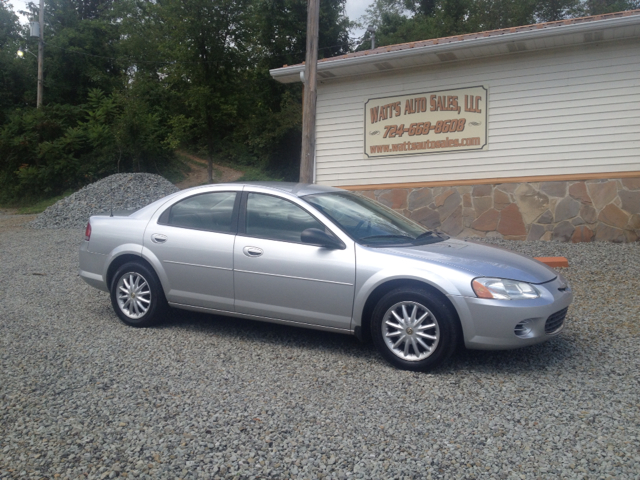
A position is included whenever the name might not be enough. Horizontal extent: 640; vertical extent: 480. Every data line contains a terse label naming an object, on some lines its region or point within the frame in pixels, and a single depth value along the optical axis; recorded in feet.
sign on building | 38.01
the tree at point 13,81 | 115.85
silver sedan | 14.42
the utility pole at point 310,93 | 34.94
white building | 33.83
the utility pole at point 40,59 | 97.86
